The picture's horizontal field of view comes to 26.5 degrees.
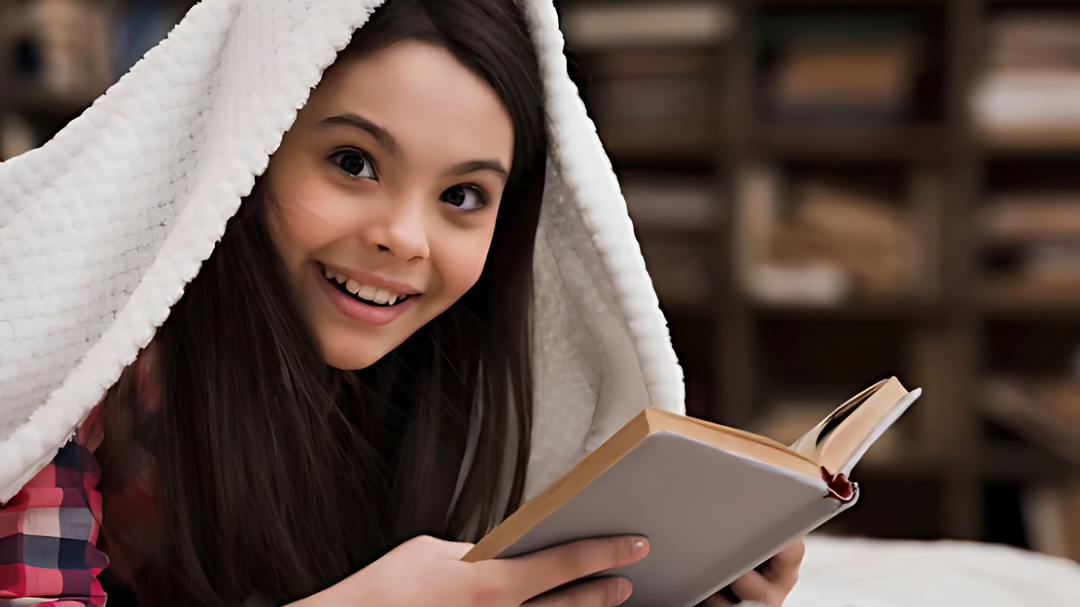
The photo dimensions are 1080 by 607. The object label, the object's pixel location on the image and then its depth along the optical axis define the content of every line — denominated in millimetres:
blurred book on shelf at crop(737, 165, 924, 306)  2066
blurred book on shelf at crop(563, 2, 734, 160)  2081
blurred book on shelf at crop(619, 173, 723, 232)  2117
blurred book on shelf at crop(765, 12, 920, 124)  2050
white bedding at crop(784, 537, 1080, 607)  1113
